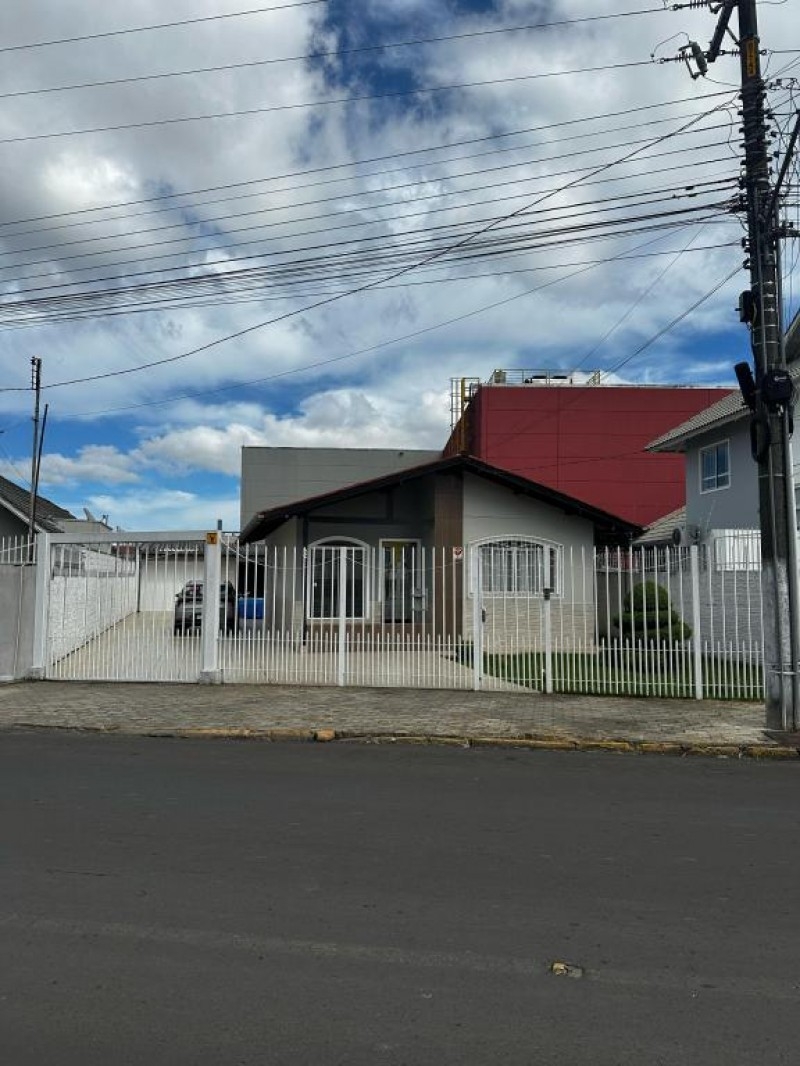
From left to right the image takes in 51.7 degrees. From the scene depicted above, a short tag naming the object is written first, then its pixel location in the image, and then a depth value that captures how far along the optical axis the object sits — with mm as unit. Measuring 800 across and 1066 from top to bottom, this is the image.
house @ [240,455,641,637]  18172
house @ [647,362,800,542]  20328
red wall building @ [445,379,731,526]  36750
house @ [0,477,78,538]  26109
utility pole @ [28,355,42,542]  26344
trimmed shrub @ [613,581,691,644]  12617
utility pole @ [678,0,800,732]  9375
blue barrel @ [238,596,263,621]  13739
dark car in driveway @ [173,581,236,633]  13484
